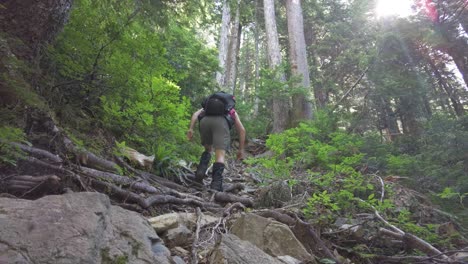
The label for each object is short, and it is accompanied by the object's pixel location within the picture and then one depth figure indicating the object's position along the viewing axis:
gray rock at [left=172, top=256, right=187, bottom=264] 2.22
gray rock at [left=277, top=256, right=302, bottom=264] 2.57
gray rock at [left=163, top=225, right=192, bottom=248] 2.70
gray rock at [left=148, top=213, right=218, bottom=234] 2.79
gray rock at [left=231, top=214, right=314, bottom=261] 2.90
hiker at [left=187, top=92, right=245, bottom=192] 5.53
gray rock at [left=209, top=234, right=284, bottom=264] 2.20
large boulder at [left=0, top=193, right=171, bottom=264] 1.55
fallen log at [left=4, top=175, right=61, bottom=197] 2.43
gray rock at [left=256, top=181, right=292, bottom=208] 4.50
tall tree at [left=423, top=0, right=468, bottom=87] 7.55
